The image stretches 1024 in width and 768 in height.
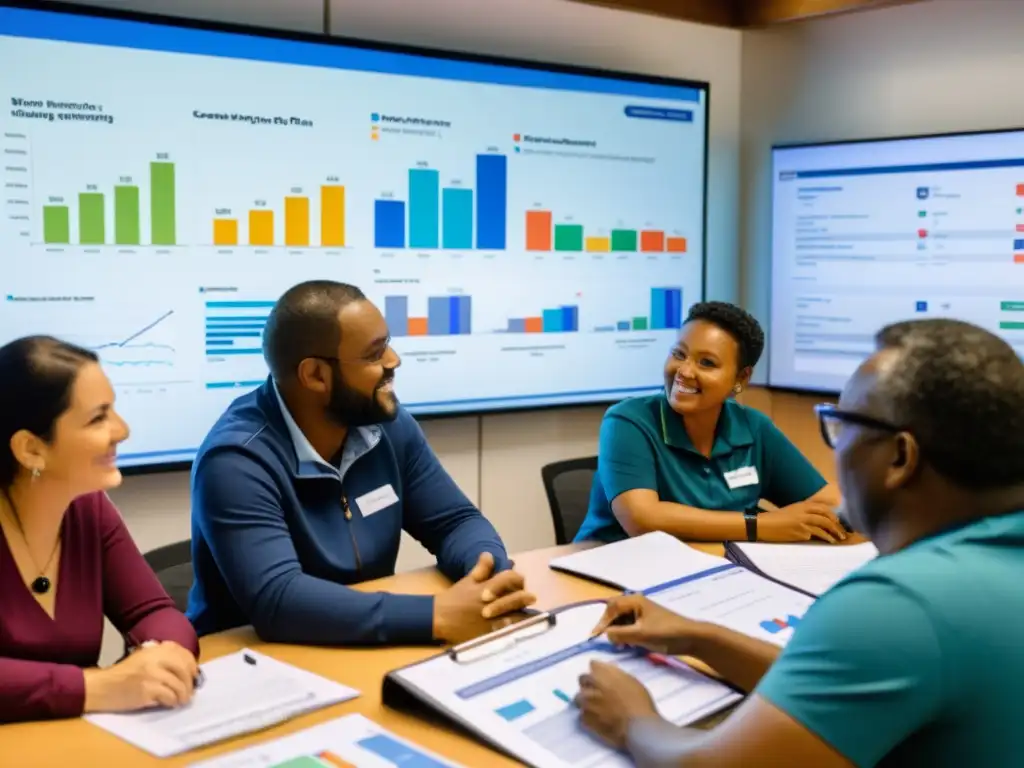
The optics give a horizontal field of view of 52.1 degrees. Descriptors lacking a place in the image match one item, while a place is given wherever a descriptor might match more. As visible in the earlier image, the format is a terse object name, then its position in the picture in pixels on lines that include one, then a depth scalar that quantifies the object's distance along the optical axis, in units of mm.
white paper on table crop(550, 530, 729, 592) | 2041
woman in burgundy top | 1605
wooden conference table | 1329
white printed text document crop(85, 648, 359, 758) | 1383
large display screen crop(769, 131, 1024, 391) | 3525
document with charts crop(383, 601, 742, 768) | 1346
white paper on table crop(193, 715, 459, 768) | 1290
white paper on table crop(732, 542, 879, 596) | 2055
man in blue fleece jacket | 1754
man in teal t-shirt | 1054
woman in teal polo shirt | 2531
